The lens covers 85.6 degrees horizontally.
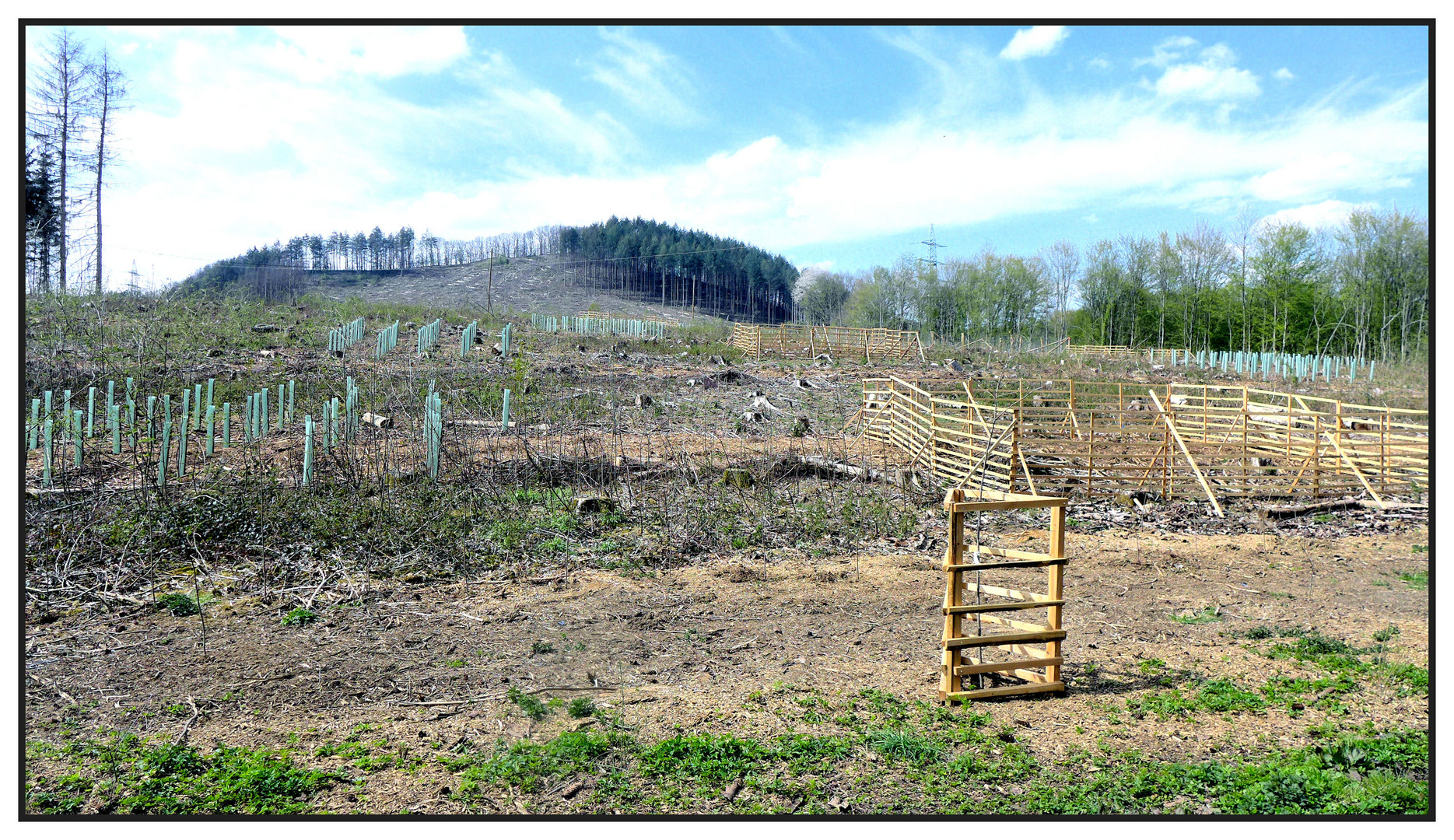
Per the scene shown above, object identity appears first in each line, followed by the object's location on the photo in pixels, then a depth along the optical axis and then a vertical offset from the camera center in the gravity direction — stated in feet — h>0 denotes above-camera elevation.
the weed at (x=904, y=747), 12.46 -5.49
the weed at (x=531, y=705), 13.82 -5.40
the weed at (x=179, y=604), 19.48 -5.12
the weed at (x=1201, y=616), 21.12 -5.61
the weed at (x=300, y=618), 18.95 -5.28
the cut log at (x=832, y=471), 37.14 -3.08
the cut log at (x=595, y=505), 29.89 -3.84
